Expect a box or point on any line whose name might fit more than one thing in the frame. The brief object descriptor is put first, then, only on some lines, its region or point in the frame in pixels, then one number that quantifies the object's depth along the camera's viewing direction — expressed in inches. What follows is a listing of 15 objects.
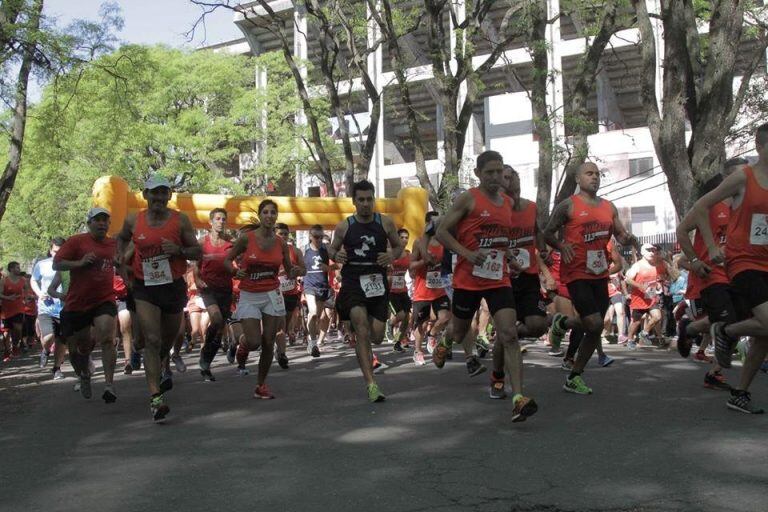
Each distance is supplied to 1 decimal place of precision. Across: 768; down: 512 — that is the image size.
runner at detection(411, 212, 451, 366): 504.1
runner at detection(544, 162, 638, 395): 342.0
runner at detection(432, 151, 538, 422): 297.1
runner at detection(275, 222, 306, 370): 448.8
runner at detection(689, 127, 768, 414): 266.4
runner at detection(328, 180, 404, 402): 351.6
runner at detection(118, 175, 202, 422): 321.5
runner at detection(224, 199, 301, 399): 380.8
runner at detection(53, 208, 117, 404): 386.3
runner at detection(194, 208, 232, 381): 459.8
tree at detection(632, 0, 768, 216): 558.9
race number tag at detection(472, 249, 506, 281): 299.6
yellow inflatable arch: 880.3
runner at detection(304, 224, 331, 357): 636.7
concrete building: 1657.2
